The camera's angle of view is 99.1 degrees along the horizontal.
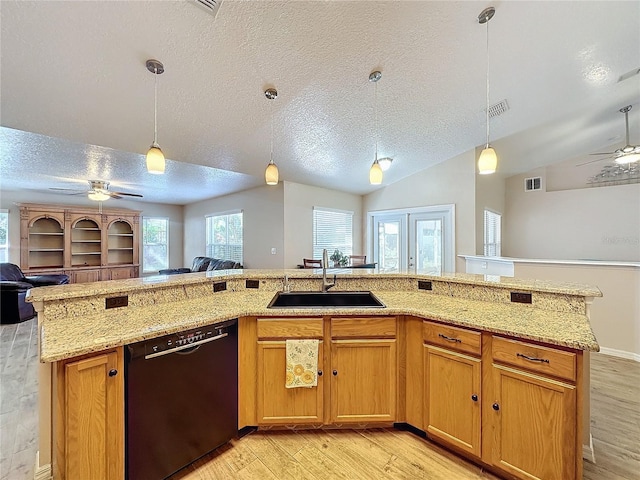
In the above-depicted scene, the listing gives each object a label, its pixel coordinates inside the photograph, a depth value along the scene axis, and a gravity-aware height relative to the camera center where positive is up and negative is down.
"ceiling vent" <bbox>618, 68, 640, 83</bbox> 2.99 +1.87
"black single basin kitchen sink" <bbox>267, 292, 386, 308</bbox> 2.31 -0.48
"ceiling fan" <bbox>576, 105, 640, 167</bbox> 4.07 +1.35
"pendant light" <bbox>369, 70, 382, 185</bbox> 2.43 +0.67
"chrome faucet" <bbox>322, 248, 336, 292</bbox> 2.33 -0.32
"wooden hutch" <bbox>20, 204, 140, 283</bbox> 6.08 +0.02
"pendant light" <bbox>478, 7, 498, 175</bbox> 1.96 +0.61
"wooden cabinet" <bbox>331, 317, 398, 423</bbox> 1.90 -0.90
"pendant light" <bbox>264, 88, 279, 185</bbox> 2.46 +0.66
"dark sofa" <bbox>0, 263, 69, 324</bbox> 4.42 -0.99
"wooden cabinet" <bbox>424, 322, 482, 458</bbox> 1.61 -0.90
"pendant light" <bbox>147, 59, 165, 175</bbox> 1.93 +0.62
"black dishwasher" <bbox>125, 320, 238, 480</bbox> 1.41 -0.90
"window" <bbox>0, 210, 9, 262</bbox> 5.76 +0.16
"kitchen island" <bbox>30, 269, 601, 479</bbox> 1.34 -0.64
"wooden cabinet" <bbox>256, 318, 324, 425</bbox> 1.87 -0.96
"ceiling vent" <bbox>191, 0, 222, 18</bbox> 1.74 +1.54
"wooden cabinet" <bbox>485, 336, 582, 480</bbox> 1.34 -0.89
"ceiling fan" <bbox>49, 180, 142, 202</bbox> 4.68 +0.89
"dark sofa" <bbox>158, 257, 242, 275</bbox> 5.92 -0.52
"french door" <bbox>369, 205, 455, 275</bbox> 5.32 +0.08
